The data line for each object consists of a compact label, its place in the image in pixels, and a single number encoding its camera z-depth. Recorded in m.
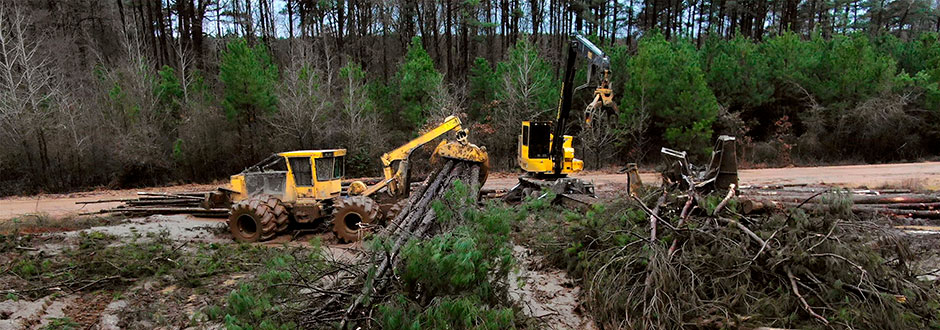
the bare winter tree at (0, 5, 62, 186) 18.09
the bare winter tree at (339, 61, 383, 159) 22.22
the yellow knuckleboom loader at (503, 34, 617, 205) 12.67
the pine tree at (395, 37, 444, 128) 23.34
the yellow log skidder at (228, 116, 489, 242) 10.52
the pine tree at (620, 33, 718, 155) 21.41
